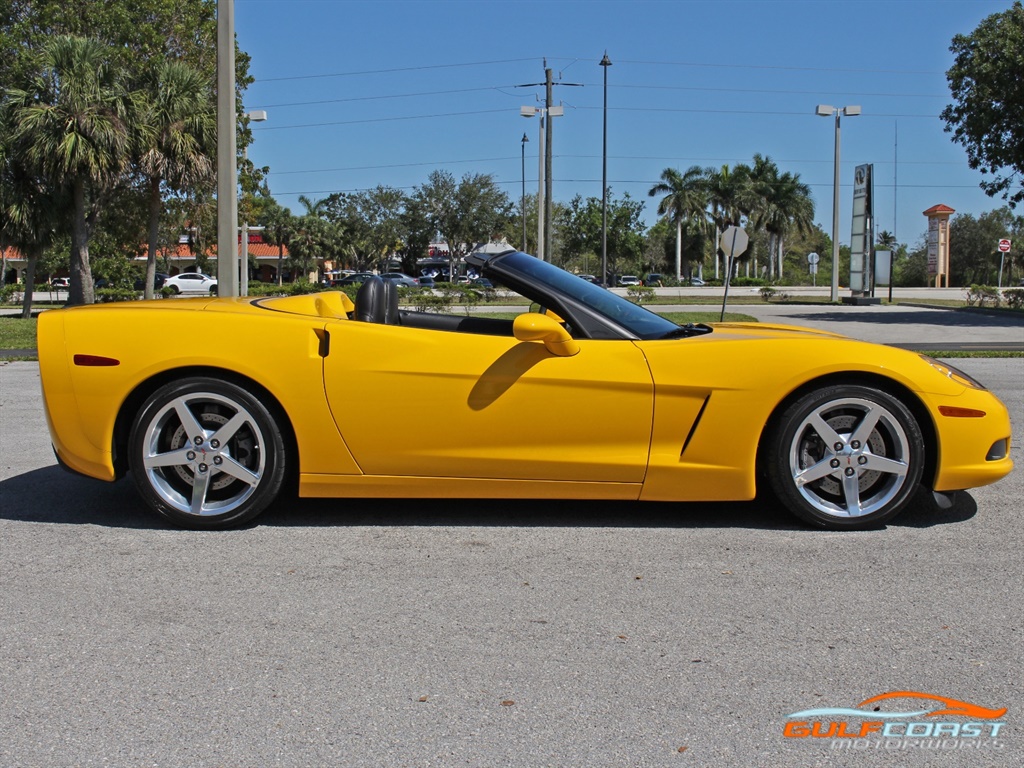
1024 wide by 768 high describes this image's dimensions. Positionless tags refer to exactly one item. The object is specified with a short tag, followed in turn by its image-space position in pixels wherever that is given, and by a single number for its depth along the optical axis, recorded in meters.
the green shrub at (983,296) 34.00
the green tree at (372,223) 72.38
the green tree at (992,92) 23.47
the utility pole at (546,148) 31.09
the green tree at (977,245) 78.94
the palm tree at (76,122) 24.86
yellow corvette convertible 4.32
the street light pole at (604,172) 44.12
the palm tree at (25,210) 25.48
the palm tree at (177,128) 26.50
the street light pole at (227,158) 12.89
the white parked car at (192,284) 52.84
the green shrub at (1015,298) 33.22
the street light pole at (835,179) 38.72
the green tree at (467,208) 67.38
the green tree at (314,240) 79.56
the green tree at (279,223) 80.50
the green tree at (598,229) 78.12
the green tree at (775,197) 79.88
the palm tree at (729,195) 80.50
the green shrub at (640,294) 39.24
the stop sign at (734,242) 20.52
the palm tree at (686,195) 81.94
